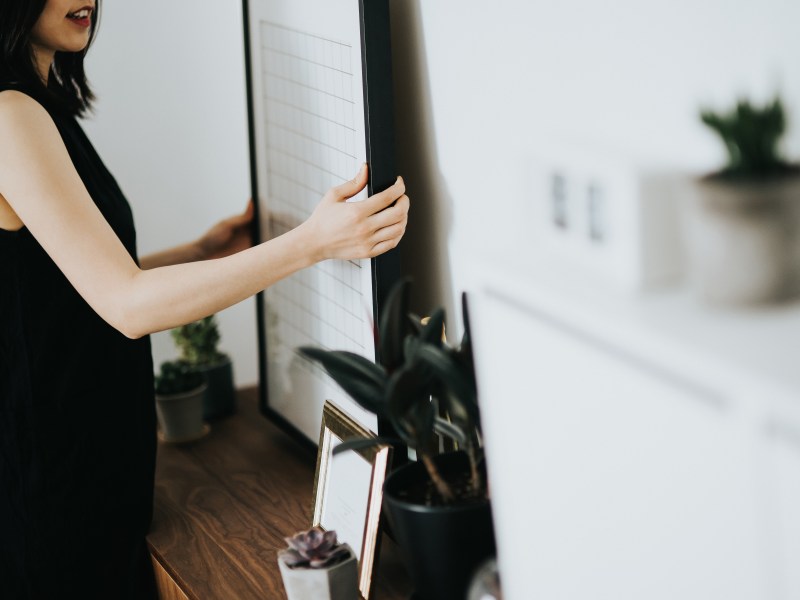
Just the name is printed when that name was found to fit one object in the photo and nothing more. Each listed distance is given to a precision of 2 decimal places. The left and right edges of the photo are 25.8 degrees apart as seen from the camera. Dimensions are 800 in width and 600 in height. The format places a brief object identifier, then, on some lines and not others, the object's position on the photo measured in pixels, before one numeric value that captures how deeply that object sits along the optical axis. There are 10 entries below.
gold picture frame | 1.81
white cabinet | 1.29
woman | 1.82
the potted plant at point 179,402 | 2.27
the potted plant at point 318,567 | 1.70
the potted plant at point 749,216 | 1.34
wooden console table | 1.89
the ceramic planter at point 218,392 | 2.35
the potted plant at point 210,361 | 2.35
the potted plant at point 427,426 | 1.60
